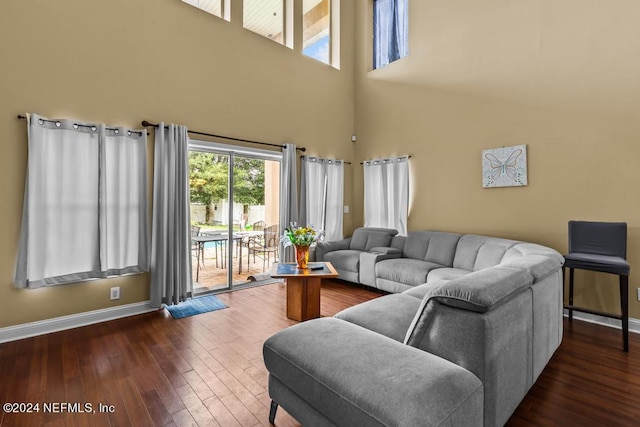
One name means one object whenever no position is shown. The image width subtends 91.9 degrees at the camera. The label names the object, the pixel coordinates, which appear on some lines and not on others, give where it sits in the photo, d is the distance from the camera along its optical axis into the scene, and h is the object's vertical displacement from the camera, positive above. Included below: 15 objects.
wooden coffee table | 3.44 -0.85
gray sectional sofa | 1.19 -0.67
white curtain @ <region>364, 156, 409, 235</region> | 5.30 +0.40
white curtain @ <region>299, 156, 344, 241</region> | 5.32 +0.38
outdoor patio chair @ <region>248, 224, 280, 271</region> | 5.01 -0.50
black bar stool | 2.75 -0.39
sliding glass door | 4.34 +0.04
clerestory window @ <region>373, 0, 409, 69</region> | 5.41 +3.35
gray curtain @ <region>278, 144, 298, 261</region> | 5.04 +0.39
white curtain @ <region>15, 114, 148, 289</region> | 3.01 +0.13
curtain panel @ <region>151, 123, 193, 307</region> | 3.72 -0.04
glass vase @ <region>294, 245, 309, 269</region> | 3.67 -0.47
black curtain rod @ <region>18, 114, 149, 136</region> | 2.98 +0.97
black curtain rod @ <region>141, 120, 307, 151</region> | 3.69 +1.12
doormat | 3.66 -1.13
